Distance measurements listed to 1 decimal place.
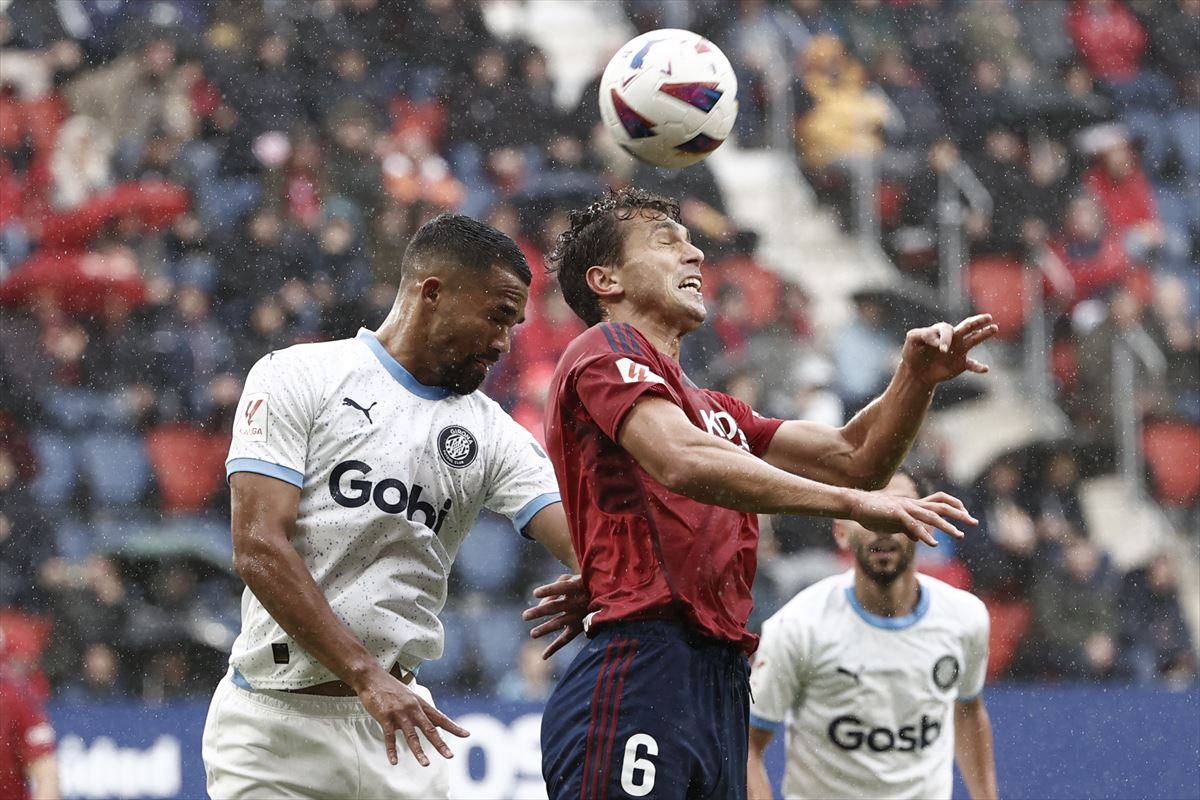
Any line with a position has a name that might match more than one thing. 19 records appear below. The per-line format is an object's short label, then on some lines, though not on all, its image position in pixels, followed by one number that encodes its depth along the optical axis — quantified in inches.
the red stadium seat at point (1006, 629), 786.2
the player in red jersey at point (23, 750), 498.9
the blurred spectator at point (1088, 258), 913.5
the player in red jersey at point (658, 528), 299.4
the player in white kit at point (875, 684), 482.6
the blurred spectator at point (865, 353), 871.1
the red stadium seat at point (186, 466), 828.0
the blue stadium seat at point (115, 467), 829.2
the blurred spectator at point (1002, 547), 793.6
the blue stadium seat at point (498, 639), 755.4
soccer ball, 406.3
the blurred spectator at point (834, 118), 997.2
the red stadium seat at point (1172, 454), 880.9
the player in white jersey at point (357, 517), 336.5
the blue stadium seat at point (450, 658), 755.4
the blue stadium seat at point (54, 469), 828.6
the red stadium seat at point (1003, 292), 932.0
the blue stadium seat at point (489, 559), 787.4
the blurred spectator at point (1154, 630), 783.7
